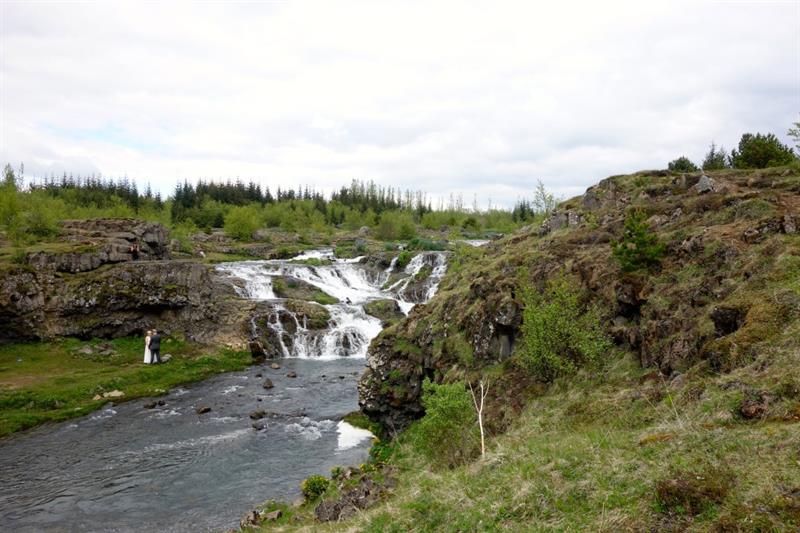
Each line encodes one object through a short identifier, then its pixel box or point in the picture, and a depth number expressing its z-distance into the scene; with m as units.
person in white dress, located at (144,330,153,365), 41.08
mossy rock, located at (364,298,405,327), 52.50
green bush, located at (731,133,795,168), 28.71
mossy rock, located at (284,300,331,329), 49.12
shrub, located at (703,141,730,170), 39.71
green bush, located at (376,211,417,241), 113.12
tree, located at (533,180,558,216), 51.94
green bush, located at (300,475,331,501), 18.85
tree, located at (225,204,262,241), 102.75
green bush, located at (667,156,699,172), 36.16
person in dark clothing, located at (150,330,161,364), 41.16
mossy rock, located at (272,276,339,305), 58.12
